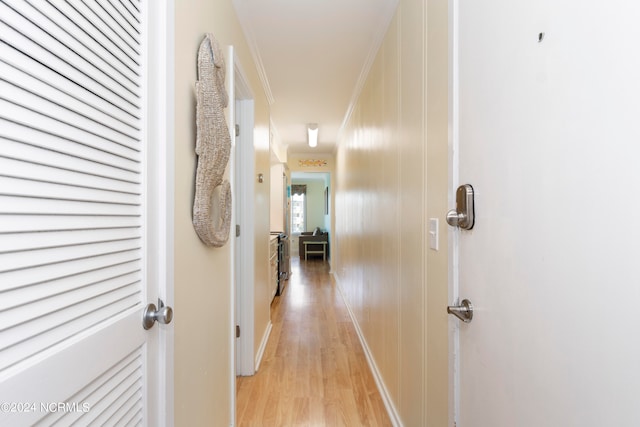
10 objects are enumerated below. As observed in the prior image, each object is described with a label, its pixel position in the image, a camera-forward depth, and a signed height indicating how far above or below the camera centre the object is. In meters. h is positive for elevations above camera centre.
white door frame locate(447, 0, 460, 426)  0.97 +0.04
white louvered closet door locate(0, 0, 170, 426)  0.45 +0.00
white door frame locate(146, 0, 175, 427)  0.83 +0.07
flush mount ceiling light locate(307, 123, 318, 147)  4.20 +1.18
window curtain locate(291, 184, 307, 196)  9.88 +0.78
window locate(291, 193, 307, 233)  9.94 -0.01
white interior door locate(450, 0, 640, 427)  0.46 +0.00
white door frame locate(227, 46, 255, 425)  2.20 -0.15
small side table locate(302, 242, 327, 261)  8.14 -1.02
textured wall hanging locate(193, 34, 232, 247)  1.08 +0.27
